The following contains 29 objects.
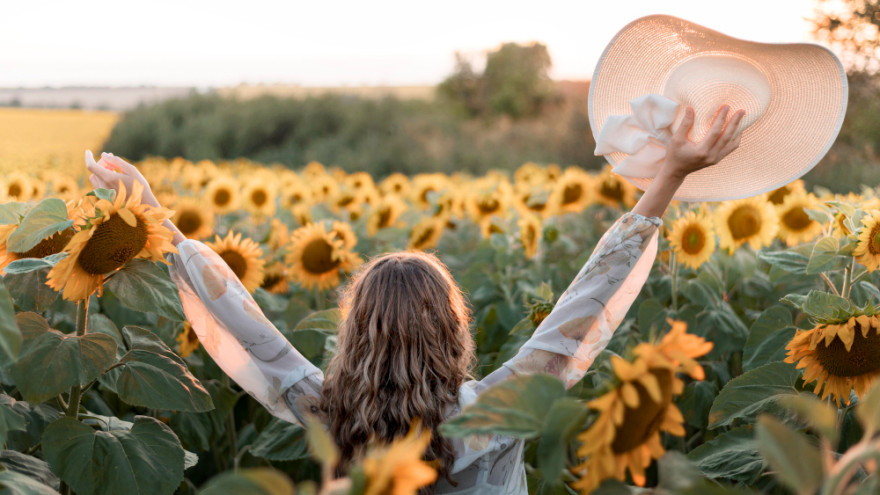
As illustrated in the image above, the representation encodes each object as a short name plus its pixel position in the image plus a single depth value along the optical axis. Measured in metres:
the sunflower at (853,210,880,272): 1.92
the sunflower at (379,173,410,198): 5.62
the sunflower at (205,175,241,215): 4.50
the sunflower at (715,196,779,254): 2.89
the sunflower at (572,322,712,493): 0.85
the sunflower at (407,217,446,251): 3.59
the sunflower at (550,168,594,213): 4.05
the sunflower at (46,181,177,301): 1.44
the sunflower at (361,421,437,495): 0.72
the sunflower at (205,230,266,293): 2.51
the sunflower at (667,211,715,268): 2.66
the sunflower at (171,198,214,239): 3.57
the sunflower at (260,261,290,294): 2.98
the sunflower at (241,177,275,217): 4.54
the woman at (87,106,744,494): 1.51
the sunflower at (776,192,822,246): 3.02
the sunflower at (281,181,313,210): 5.02
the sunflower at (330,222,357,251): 3.12
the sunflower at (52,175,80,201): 4.05
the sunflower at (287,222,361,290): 2.96
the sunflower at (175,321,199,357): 2.31
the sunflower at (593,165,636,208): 3.76
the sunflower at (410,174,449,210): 5.12
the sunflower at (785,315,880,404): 1.57
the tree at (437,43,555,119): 29.89
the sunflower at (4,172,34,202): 3.70
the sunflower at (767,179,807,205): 3.32
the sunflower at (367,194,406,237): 3.98
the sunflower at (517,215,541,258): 3.38
